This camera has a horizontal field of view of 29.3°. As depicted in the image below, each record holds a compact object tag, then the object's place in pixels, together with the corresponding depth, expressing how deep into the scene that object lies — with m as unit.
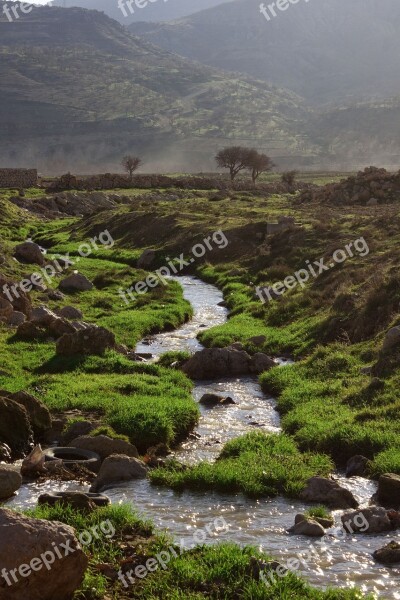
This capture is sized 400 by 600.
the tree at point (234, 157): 136.75
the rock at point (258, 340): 28.32
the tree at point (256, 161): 135.38
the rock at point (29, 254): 46.53
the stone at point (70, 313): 31.59
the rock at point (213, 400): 22.07
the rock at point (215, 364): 25.12
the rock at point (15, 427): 17.17
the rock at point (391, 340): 22.34
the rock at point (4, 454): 16.70
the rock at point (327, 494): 14.45
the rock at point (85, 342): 25.03
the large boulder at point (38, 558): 9.80
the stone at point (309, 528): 12.97
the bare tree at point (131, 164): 143.50
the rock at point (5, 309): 29.53
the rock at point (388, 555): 11.91
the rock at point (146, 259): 54.00
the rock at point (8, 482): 14.48
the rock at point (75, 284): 39.88
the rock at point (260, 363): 25.41
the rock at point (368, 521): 13.13
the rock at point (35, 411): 18.34
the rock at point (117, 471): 15.52
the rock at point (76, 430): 18.38
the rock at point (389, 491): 14.38
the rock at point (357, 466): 16.28
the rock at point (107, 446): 17.38
